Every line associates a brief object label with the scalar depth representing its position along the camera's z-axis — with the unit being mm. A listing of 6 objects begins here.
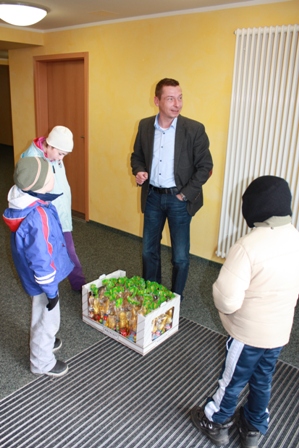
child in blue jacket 1818
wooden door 4672
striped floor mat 1808
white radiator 2953
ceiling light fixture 3220
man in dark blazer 2691
